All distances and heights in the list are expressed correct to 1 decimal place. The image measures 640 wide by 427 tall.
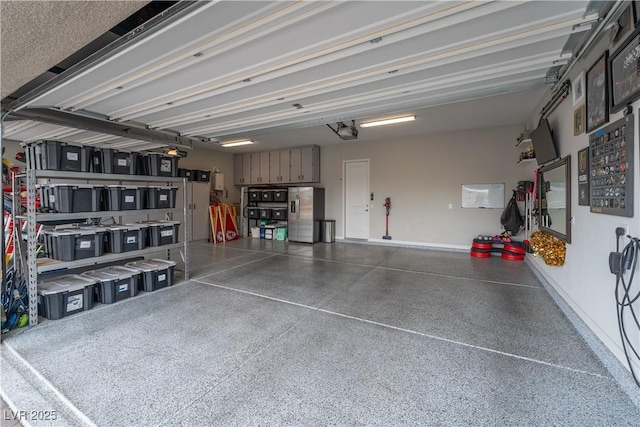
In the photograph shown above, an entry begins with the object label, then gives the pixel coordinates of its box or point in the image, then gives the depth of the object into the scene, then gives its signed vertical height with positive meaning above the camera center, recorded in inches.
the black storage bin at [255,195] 332.2 +14.5
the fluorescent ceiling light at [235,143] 273.0 +68.1
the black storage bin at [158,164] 144.6 +24.2
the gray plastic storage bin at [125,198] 128.7 +4.9
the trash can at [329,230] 305.7 -28.5
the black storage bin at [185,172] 280.1 +37.6
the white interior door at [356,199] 292.5 +7.6
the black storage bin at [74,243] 111.8 -15.8
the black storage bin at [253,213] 336.8 -8.6
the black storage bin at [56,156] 108.6 +22.3
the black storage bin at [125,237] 128.6 -15.4
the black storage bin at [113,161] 124.7 +22.9
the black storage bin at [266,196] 325.1 +13.0
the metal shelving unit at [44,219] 102.7 -4.8
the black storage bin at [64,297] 107.1 -37.9
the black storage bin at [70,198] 112.1 +4.6
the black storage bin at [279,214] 318.3 -9.5
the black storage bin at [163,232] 146.1 -14.6
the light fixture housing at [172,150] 247.6 +56.7
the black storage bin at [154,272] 138.9 -35.7
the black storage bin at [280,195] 318.0 +13.7
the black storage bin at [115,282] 123.7 -36.7
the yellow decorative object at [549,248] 124.0 -22.1
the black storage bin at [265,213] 327.0 -8.4
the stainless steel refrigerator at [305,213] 296.5 -8.4
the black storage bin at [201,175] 295.0 +36.3
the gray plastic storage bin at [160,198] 144.1 +5.3
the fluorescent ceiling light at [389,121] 195.1 +65.4
